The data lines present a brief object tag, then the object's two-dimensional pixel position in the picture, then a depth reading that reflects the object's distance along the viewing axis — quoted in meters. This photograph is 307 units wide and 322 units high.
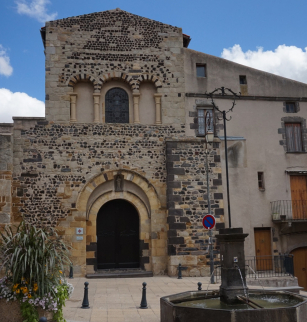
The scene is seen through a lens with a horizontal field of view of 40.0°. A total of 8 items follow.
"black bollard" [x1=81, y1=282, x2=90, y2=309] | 9.95
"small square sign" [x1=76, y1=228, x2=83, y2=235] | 16.19
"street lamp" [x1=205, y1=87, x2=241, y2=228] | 17.98
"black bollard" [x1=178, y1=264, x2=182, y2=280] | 15.23
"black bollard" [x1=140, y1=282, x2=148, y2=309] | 9.95
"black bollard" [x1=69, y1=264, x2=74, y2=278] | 15.35
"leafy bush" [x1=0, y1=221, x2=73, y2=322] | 7.52
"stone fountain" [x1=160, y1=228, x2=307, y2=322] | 7.03
